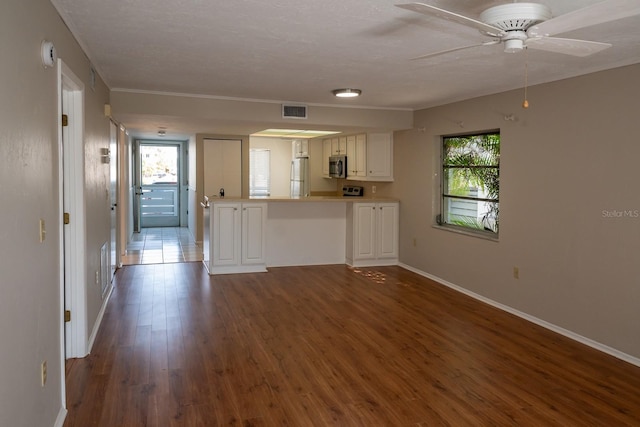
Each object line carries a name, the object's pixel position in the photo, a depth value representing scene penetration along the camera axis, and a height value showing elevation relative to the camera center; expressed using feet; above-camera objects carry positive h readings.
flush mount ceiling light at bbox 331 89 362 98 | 17.36 +3.50
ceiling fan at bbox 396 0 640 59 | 6.49 +2.44
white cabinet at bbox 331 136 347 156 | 28.11 +2.69
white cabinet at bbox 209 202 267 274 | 21.63 -1.98
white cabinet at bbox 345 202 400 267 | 23.66 -1.95
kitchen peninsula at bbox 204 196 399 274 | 22.02 -1.91
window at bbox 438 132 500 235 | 18.19 +0.42
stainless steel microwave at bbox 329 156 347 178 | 27.89 +1.49
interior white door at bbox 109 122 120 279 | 19.03 -0.08
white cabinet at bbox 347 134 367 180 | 25.59 +1.89
